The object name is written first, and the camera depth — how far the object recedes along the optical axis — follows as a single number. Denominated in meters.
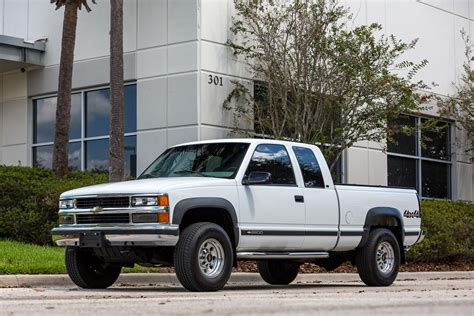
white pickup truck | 11.60
